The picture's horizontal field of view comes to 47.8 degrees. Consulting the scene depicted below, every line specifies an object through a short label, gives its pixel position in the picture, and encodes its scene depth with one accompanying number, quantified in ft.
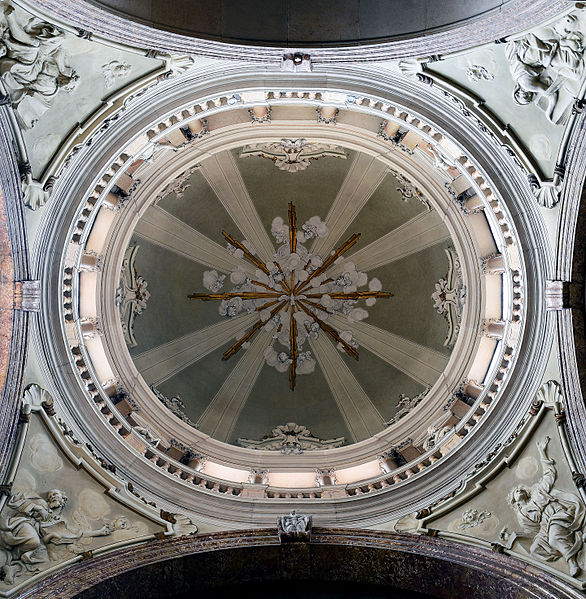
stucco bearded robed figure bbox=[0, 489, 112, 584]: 38.14
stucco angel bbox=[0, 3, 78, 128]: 33.68
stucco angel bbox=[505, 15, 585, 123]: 33.40
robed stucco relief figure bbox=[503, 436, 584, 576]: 38.47
